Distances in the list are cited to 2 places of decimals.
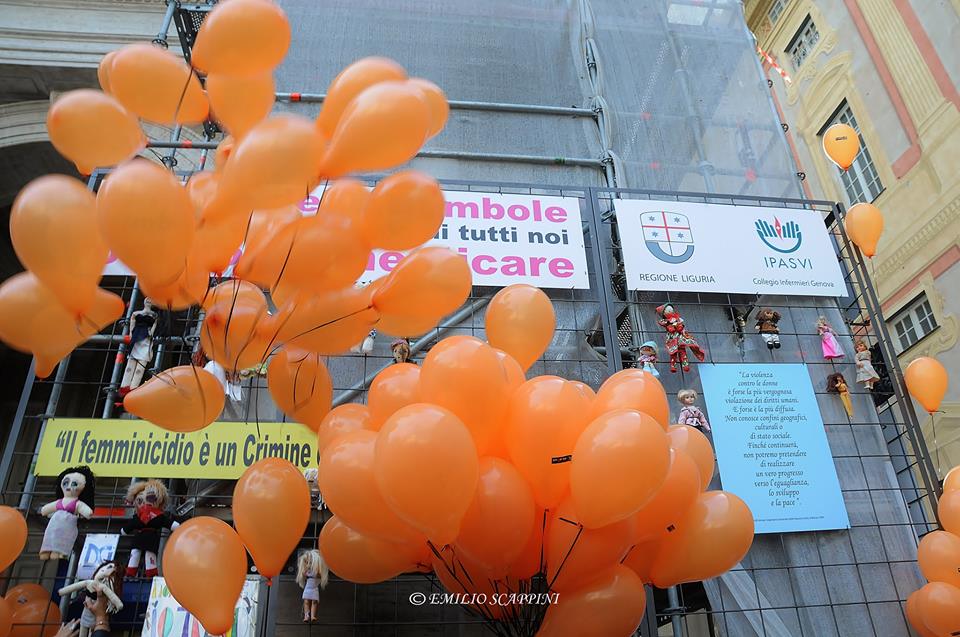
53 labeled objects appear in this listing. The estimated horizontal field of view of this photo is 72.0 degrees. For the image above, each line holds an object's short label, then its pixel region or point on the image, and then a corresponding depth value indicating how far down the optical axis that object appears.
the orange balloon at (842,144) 5.70
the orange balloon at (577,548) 2.38
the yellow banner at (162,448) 3.81
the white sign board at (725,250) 4.71
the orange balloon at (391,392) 2.68
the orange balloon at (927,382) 4.56
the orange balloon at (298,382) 2.83
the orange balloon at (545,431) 2.41
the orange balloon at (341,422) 2.78
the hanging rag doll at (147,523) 3.67
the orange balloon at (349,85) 2.66
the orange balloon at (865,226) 4.80
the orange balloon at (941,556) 3.59
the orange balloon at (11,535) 2.92
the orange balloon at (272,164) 2.13
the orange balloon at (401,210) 2.52
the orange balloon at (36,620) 3.33
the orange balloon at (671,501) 2.54
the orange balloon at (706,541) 2.62
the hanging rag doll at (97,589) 3.44
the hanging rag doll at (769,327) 4.74
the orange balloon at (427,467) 2.06
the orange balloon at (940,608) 3.53
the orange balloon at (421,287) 2.60
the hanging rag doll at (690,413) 4.21
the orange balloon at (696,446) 2.85
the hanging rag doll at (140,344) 4.33
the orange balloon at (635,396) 2.54
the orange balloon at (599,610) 2.44
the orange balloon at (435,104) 2.71
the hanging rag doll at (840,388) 4.62
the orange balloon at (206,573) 2.37
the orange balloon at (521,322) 2.98
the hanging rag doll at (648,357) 4.39
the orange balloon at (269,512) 2.47
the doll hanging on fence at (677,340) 4.45
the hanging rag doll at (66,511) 3.60
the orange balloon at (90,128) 2.29
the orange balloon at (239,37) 2.34
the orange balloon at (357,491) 2.33
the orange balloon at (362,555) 2.63
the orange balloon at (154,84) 2.48
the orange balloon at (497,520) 2.30
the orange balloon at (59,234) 2.00
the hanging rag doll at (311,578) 3.62
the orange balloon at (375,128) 2.31
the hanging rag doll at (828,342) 4.75
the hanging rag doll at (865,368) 4.64
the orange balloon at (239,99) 2.52
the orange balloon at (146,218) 1.97
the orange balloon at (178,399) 2.38
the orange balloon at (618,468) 2.18
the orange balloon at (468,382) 2.37
